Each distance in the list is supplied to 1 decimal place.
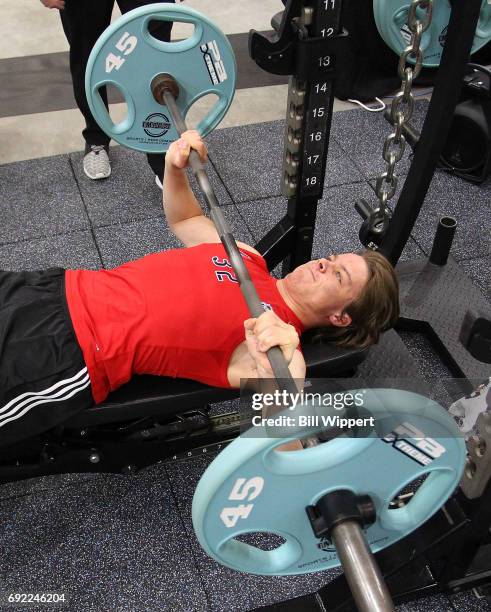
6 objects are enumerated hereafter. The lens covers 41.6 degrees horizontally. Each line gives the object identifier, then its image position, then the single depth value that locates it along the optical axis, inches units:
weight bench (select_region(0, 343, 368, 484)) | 65.9
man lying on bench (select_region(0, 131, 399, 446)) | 63.6
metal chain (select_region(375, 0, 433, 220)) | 62.5
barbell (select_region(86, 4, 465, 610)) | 44.0
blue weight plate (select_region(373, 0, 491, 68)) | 73.3
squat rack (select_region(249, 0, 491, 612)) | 63.2
